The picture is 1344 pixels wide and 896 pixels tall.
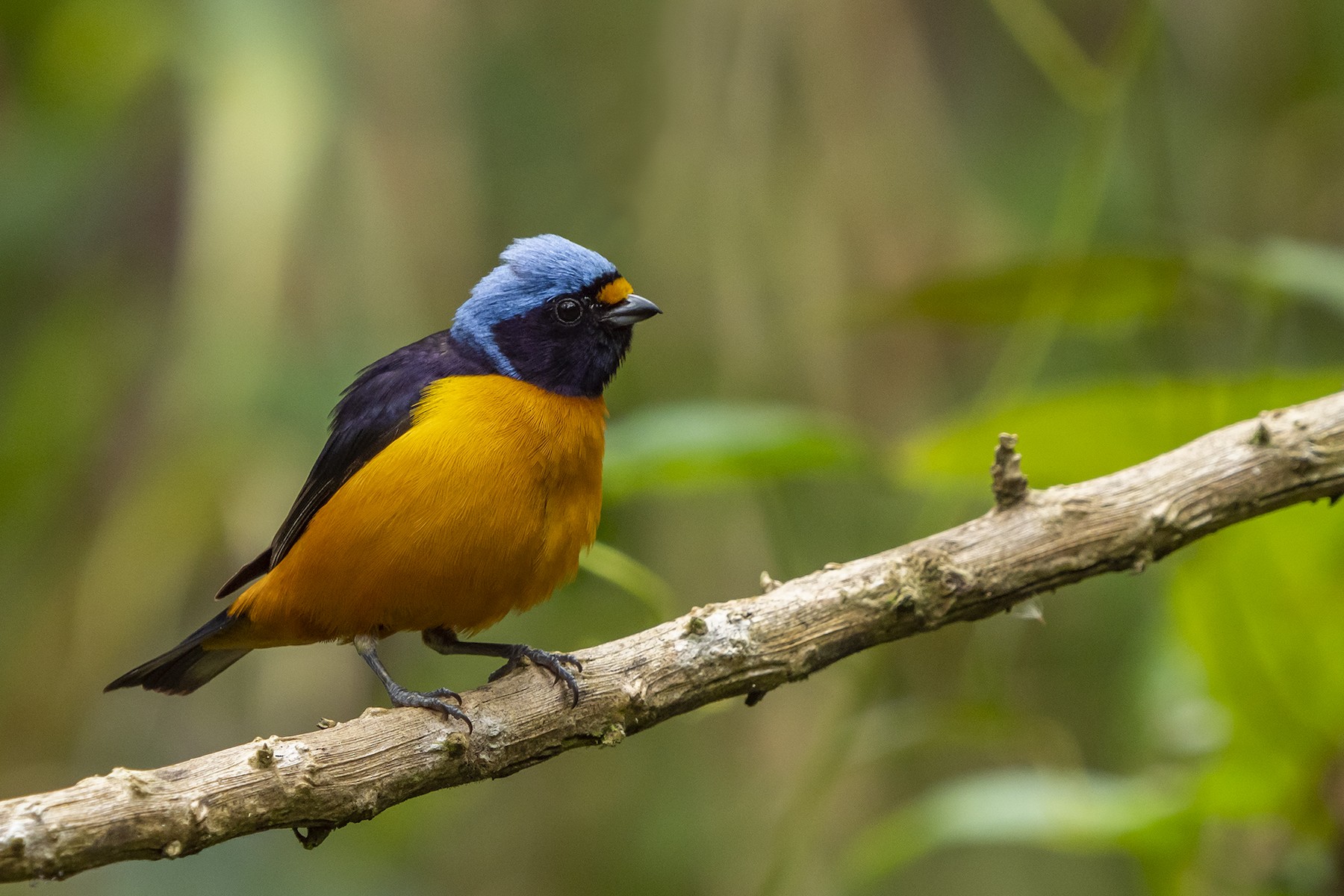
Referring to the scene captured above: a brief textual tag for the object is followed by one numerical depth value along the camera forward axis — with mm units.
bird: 7004
